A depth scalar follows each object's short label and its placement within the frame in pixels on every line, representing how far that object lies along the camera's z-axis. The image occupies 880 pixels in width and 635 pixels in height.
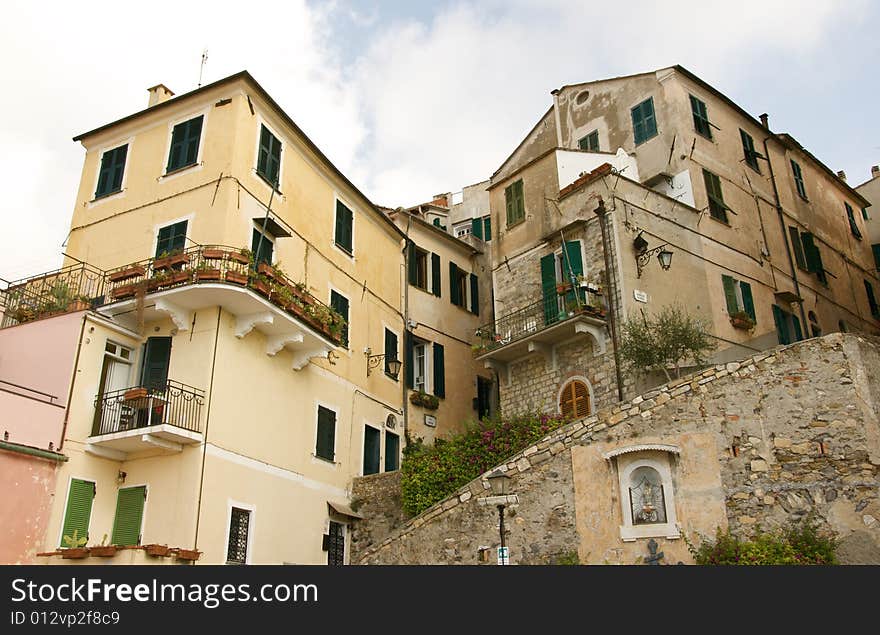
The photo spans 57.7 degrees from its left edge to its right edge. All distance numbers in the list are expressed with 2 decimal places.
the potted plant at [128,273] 17.89
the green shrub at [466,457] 19.08
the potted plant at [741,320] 22.59
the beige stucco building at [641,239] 21.16
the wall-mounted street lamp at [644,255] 20.95
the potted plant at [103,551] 14.32
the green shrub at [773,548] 13.48
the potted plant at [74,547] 14.45
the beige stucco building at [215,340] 16.41
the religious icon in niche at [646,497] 15.14
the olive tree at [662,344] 18.78
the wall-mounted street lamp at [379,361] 23.23
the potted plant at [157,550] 14.48
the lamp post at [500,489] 15.25
